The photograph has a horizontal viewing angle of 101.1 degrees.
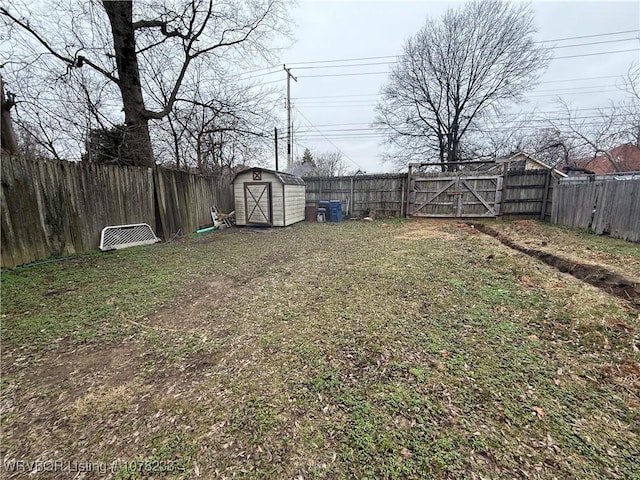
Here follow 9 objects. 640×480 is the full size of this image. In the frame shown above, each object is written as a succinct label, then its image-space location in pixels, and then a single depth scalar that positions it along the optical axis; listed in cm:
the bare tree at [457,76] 1360
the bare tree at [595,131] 1249
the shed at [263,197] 885
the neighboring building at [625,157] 1267
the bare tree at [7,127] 489
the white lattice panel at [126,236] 544
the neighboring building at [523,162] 1337
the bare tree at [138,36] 611
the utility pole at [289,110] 1381
